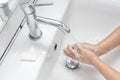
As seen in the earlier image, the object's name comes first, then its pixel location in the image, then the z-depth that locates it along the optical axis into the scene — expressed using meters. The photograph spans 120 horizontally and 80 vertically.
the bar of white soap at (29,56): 0.73
